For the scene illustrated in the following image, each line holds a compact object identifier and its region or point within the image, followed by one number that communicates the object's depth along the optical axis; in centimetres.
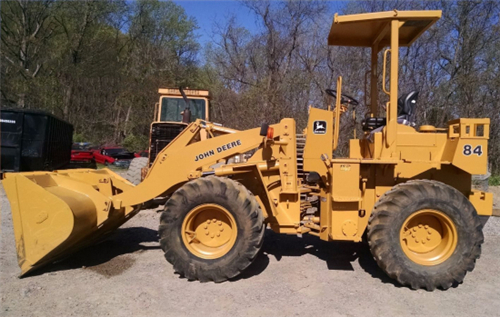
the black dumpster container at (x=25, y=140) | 1124
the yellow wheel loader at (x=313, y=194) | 447
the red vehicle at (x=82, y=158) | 1807
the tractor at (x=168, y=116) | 966
